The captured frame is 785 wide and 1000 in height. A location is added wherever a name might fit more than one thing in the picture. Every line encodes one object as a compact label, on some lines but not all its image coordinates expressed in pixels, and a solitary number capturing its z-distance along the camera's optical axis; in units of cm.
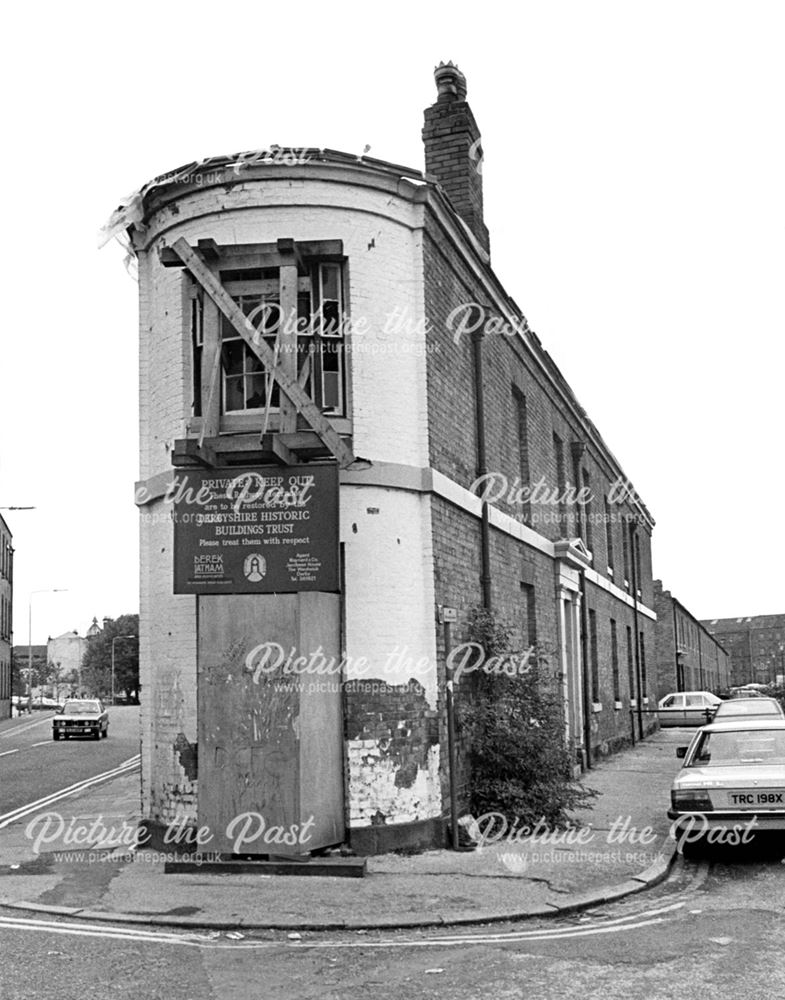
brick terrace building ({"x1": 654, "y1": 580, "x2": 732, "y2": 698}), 4919
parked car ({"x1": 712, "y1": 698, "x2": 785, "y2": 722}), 2253
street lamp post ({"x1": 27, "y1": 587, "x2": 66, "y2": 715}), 6320
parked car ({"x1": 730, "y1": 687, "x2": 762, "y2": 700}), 6162
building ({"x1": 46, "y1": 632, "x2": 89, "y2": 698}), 17888
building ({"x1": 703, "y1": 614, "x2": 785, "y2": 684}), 15938
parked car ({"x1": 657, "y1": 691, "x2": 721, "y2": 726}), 3394
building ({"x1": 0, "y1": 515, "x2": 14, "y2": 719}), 6831
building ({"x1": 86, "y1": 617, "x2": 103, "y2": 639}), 13219
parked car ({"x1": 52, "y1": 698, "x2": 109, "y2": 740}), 3725
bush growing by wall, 1316
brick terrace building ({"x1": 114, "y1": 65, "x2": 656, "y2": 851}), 1099
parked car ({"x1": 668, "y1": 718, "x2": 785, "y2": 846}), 1108
